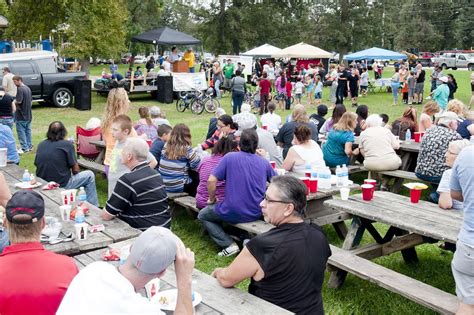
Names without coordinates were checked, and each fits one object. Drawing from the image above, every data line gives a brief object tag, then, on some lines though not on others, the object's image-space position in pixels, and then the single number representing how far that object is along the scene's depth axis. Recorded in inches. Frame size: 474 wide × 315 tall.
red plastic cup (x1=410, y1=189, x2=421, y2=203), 200.4
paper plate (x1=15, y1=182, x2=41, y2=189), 225.1
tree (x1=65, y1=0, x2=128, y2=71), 802.2
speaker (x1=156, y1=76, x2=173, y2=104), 786.2
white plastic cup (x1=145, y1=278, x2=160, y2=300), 124.2
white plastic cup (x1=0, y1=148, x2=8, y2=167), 268.7
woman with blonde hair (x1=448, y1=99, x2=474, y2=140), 320.5
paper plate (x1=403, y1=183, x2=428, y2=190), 198.8
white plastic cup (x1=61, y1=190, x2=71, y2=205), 195.8
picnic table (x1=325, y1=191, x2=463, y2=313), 162.0
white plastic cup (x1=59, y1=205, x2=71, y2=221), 184.1
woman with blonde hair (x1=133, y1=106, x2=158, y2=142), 335.3
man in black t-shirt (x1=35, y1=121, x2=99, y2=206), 252.2
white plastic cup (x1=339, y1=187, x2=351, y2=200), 205.8
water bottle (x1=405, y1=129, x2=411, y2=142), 361.7
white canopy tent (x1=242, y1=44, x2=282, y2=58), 1186.5
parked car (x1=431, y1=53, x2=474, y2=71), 1782.7
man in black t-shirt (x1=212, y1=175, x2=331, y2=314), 122.5
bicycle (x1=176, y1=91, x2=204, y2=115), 687.1
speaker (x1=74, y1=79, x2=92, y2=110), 697.6
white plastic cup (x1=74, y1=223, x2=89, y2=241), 163.6
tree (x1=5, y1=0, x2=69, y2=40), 842.8
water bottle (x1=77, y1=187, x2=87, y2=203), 202.7
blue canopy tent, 1129.4
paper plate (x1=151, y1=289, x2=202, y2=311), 118.7
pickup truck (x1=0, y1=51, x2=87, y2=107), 681.6
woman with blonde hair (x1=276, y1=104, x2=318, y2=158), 329.7
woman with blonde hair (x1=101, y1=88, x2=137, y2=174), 301.7
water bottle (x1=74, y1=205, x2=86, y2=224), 167.8
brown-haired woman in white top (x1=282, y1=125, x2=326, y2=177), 250.7
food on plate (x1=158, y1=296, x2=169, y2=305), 120.1
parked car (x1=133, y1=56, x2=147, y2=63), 2586.4
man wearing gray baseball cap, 88.4
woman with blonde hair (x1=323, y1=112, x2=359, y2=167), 311.0
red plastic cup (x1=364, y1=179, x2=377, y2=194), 205.5
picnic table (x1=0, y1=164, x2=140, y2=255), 158.6
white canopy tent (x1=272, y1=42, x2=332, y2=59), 1104.2
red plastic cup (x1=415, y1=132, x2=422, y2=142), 361.7
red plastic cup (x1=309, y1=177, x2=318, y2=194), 230.5
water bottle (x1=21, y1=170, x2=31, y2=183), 235.3
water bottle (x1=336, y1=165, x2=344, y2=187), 245.0
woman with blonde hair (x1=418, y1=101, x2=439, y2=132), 356.5
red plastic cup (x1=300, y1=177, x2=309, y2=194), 227.6
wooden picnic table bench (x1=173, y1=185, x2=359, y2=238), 230.2
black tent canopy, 840.9
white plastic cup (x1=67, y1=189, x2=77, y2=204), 198.2
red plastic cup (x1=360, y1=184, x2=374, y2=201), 202.2
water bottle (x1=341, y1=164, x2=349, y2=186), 244.1
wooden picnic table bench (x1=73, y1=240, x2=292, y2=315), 119.5
